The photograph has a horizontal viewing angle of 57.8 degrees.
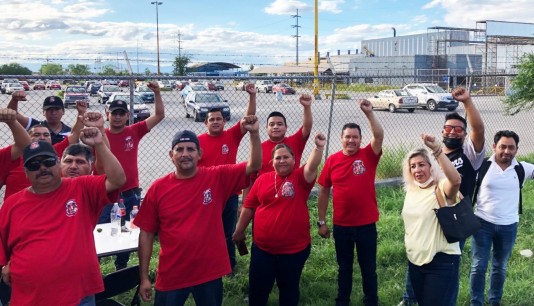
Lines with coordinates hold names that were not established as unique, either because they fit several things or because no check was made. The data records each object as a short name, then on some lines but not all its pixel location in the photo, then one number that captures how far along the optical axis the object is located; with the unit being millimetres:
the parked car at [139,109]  17906
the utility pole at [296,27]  72812
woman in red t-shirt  3844
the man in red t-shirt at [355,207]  4281
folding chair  3533
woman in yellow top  3492
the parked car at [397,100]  24828
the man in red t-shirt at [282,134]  4758
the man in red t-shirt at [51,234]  2809
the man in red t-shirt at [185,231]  3277
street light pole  63212
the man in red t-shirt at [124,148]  5090
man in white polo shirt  4227
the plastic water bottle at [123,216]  4442
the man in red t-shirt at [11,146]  3438
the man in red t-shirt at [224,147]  4977
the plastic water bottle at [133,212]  4594
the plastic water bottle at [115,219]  4396
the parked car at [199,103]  18062
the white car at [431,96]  25062
